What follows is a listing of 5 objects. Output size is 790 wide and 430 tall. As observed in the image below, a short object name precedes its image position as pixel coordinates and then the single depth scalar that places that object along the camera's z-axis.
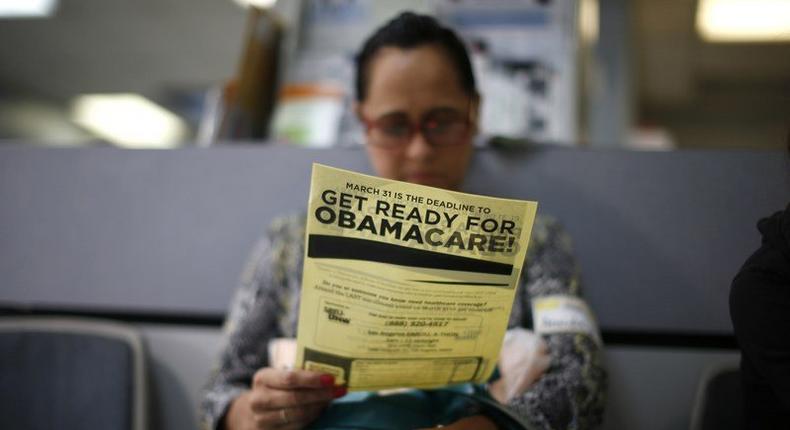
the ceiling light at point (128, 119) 5.48
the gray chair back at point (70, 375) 0.95
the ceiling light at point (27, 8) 3.45
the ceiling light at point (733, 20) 3.36
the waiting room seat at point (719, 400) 0.64
